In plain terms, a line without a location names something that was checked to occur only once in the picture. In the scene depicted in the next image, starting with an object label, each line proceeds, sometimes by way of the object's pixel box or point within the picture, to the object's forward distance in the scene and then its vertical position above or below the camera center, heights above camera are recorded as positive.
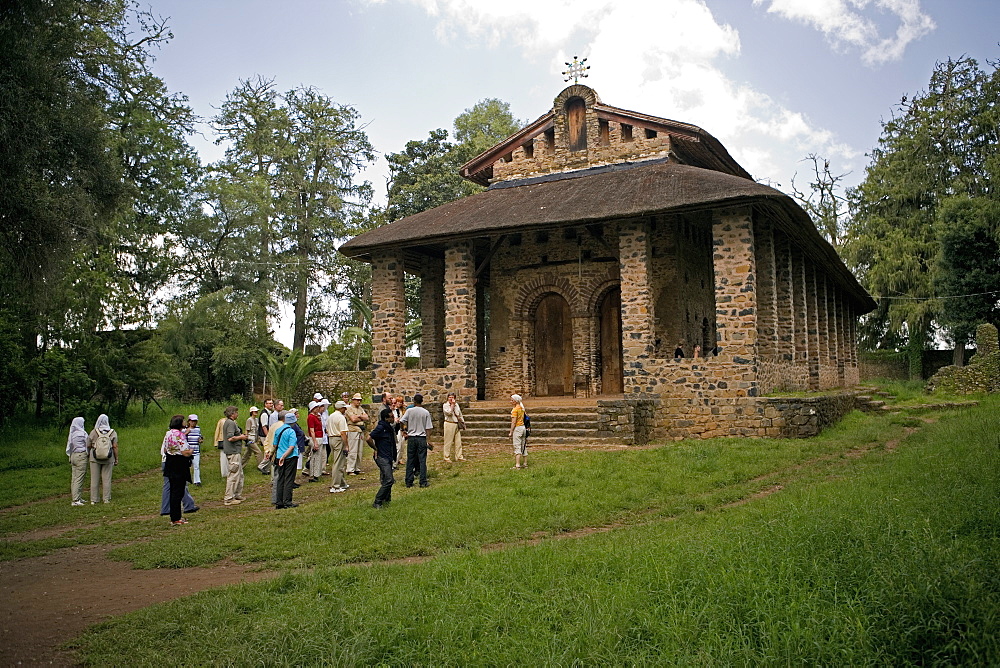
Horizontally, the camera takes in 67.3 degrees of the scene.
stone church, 16.39 +2.70
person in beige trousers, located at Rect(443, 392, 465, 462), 14.28 -0.88
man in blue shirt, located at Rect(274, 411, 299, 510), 10.50 -1.04
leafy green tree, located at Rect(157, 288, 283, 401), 27.45 +1.53
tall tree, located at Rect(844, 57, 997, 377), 34.81 +8.75
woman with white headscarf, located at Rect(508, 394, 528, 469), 12.70 -0.96
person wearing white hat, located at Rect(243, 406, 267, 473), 14.07 -0.96
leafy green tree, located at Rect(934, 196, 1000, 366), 31.27 +4.81
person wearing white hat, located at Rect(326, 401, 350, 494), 12.48 -1.09
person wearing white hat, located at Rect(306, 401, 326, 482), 13.66 -1.08
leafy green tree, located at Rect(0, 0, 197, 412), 10.34 +3.21
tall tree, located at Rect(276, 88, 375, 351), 34.47 +8.91
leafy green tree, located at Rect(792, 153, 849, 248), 42.97 +9.53
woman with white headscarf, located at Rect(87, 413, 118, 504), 12.32 -1.13
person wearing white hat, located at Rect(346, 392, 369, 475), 13.93 -1.02
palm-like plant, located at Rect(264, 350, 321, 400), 26.50 +0.36
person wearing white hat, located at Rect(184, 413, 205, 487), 13.31 -1.02
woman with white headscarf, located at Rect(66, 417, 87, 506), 12.50 -1.15
